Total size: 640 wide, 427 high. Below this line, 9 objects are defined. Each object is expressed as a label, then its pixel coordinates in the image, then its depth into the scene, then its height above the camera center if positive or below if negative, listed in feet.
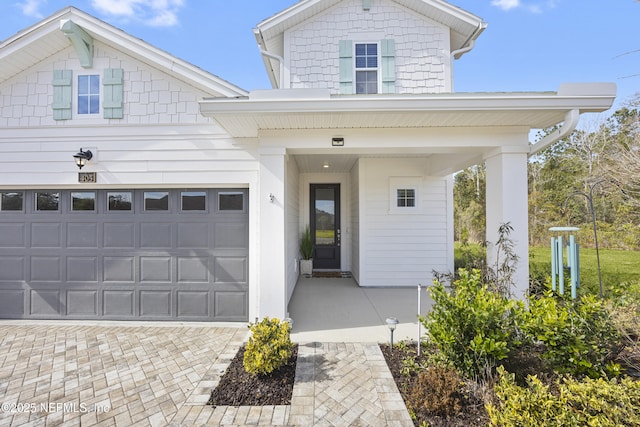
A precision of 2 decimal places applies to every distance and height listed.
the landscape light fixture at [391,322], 11.18 -4.17
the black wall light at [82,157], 14.02 +3.30
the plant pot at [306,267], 25.32 -4.31
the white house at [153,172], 13.38 +2.58
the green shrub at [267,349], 9.42 -4.54
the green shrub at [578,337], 8.65 -3.80
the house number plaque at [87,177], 14.61 +2.35
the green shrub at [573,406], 6.08 -4.34
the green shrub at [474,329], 8.86 -3.66
